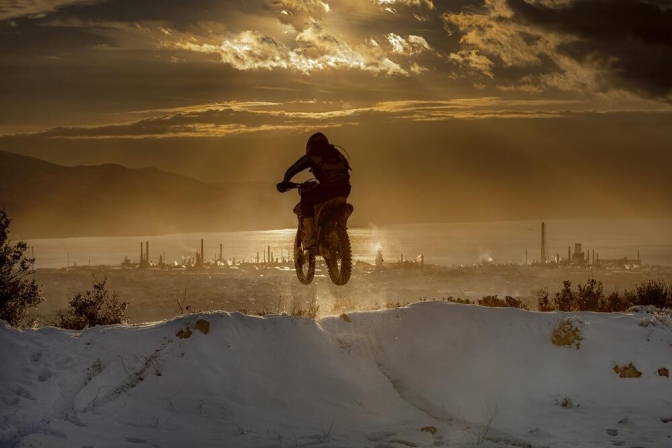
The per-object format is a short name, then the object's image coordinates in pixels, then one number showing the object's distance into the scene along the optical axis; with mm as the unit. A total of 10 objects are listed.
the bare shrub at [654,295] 29016
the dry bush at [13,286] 31089
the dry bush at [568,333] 19984
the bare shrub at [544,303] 24853
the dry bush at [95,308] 30608
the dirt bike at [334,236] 14258
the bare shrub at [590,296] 28328
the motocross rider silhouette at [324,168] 14141
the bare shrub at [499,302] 24109
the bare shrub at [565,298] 28266
